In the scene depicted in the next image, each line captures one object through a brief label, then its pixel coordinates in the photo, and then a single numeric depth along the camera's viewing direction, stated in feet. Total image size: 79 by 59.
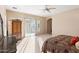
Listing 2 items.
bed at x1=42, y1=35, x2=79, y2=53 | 4.47
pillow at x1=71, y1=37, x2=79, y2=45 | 4.66
